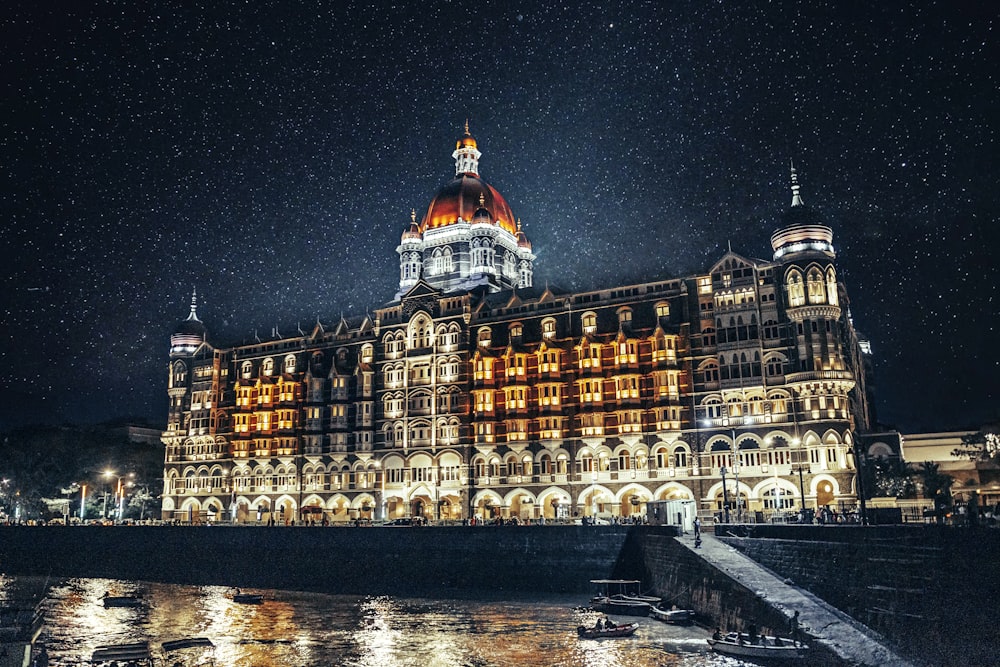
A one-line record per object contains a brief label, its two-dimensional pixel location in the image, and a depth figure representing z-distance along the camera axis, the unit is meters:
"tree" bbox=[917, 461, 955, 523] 80.94
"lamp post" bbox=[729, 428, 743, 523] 76.46
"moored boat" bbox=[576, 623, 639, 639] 47.28
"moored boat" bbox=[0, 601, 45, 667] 25.84
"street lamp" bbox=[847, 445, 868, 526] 48.94
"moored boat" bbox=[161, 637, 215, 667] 43.28
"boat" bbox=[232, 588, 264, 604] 66.38
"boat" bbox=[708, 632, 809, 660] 37.09
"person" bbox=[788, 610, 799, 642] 37.94
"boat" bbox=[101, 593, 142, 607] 64.94
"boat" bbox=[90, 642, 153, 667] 42.38
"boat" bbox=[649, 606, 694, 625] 49.34
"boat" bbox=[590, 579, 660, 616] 54.16
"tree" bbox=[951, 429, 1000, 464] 85.44
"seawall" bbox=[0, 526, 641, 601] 67.31
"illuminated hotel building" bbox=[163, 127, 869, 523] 83.00
